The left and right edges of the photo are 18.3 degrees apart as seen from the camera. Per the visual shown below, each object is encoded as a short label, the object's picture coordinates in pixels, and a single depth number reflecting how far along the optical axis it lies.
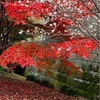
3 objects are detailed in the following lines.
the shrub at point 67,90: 12.38
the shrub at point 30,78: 16.40
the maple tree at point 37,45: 8.67
